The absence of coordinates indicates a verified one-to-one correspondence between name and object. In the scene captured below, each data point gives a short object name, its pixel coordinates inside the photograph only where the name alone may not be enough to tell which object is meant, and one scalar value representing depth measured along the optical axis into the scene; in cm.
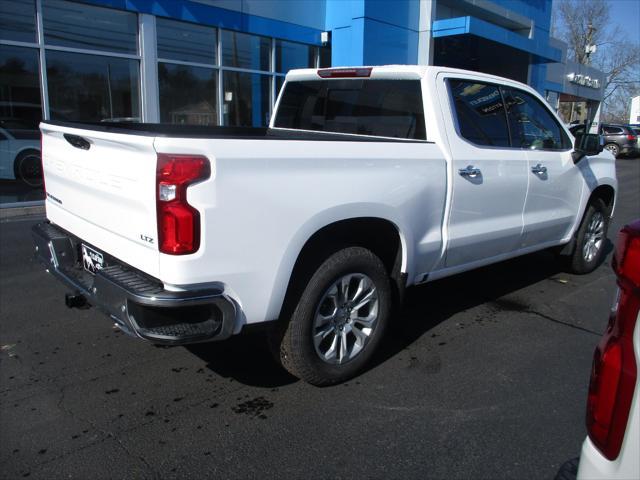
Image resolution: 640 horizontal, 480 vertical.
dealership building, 996
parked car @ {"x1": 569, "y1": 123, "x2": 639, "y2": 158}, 2762
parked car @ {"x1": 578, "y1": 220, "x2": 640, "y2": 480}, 142
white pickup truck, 270
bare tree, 5691
